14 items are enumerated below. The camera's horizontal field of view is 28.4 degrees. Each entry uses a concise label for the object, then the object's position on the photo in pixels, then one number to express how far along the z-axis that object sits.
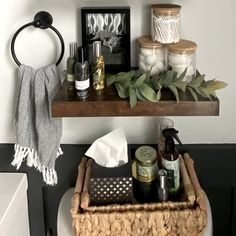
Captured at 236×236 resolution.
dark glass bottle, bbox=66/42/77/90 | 1.37
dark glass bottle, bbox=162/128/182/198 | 1.46
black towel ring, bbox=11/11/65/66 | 1.45
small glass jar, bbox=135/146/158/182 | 1.46
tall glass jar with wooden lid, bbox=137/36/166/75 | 1.39
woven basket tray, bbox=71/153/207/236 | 1.39
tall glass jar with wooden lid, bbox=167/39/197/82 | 1.34
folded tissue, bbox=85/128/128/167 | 1.47
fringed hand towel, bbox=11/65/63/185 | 1.49
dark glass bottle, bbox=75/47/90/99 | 1.32
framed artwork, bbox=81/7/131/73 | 1.45
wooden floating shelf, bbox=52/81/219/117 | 1.30
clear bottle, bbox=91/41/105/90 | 1.37
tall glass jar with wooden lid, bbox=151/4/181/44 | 1.34
